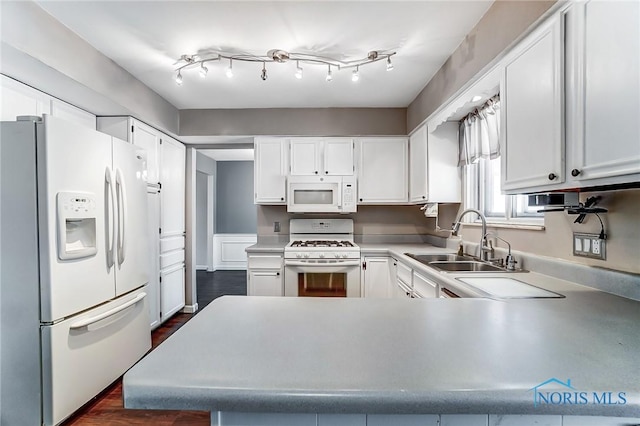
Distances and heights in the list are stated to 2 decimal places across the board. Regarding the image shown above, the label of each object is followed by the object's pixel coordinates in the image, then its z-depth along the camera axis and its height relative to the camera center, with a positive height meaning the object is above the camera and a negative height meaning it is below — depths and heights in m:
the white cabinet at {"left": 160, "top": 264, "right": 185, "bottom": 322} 3.20 -0.93
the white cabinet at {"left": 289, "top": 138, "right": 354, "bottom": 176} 3.38 +0.62
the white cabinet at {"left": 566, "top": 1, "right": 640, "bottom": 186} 0.90 +0.39
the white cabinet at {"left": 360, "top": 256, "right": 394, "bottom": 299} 3.04 -0.69
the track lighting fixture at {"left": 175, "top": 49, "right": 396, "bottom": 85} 2.22 +1.18
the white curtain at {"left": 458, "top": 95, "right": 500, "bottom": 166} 2.13 +0.61
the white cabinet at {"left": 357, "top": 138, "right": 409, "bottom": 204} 3.38 +0.47
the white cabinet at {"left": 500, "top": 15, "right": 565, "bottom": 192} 1.17 +0.44
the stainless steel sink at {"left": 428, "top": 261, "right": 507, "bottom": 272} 2.10 -0.42
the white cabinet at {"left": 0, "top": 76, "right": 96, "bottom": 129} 1.81 +0.75
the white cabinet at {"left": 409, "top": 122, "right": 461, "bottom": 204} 2.82 +0.44
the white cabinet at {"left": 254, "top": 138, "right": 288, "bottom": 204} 3.38 +0.45
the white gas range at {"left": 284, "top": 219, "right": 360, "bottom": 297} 3.02 -0.63
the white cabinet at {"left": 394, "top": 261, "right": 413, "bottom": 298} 2.41 -0.63
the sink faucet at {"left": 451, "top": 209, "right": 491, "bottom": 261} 2.05 -0.23
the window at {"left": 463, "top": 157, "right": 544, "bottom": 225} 1.99 +0.09
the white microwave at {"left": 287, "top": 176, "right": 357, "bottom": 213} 3.29 +0.18
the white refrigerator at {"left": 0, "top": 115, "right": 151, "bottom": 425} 1.58 -0.32
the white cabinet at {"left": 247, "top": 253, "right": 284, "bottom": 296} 3.07 -0.68
